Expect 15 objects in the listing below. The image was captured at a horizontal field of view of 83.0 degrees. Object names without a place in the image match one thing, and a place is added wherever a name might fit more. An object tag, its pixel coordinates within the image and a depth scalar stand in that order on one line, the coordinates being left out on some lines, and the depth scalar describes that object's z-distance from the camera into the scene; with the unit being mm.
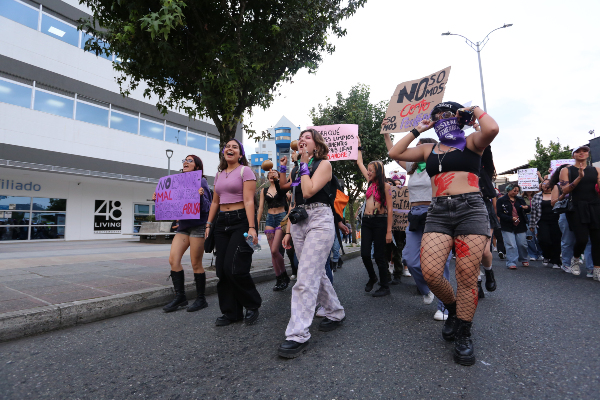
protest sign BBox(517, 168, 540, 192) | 9770
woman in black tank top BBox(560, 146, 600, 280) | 5371
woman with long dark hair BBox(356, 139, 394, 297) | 4602
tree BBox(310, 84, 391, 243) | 14891
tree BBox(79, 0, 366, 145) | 5801
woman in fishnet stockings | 2525
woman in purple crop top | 3404
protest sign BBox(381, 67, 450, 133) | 5117
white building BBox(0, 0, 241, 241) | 15727
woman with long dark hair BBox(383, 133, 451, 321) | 4004
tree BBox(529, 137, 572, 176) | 32031
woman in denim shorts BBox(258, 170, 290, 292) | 5164
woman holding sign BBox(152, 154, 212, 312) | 4098
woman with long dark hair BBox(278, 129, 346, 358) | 2682
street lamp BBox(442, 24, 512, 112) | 18744
